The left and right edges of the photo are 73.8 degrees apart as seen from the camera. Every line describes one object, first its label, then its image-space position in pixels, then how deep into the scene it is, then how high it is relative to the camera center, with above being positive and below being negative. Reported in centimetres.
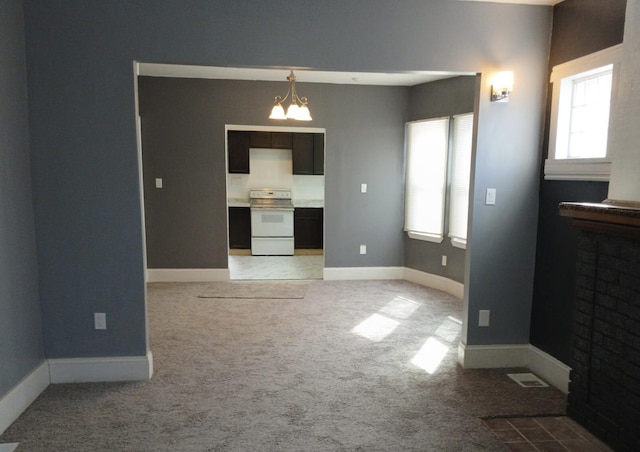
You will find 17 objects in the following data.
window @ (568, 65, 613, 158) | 280 +48
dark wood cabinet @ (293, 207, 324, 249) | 798 -87
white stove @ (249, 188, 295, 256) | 765 -86
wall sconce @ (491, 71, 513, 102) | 306 +71
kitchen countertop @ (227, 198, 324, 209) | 780 -39
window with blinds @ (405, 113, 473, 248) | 512 +7
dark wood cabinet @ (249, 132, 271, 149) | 755 +74
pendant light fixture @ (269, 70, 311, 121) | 423 +70
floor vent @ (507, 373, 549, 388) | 310 -145
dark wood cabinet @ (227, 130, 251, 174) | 750 +53
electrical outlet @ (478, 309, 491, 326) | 336 -105
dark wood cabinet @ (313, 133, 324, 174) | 780 +49
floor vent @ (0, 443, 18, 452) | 228 -145
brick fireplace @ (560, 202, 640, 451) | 216 -77
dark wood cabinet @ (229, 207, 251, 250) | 779 -87
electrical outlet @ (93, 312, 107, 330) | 304 -100
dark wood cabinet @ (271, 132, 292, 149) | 761 +74
